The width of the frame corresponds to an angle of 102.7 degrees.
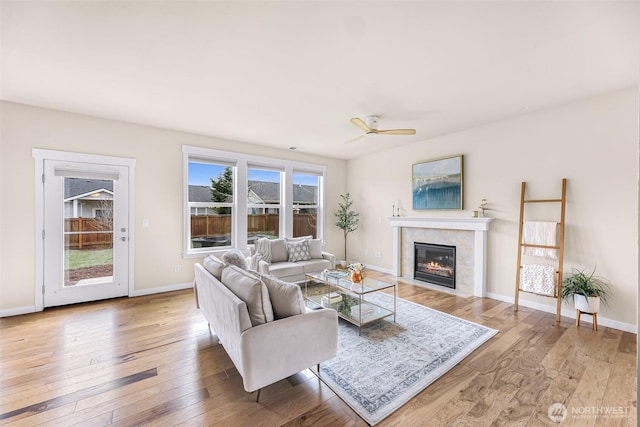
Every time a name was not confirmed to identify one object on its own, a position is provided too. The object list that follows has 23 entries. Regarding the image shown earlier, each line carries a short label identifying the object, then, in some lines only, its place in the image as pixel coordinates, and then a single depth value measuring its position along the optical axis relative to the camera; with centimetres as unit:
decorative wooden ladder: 311
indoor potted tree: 616
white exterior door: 344
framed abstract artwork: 434
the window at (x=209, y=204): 453
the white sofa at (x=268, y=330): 171
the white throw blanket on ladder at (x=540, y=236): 326
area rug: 183
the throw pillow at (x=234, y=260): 277
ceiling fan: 323
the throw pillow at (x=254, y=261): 420
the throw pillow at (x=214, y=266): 249
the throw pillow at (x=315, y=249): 473
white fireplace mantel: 397
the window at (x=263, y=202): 514
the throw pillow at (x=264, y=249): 441
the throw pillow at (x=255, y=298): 183
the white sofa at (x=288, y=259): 414
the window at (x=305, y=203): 582
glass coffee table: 288
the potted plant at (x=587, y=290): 284
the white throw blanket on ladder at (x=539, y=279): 322
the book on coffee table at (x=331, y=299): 325
